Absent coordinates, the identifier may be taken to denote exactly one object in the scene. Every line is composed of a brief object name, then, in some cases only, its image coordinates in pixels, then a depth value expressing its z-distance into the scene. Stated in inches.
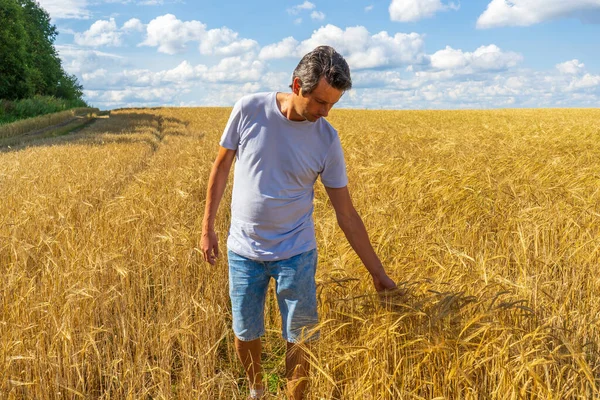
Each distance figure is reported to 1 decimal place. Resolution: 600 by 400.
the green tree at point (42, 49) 1565.0
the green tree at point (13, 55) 1167.0
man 84.4
